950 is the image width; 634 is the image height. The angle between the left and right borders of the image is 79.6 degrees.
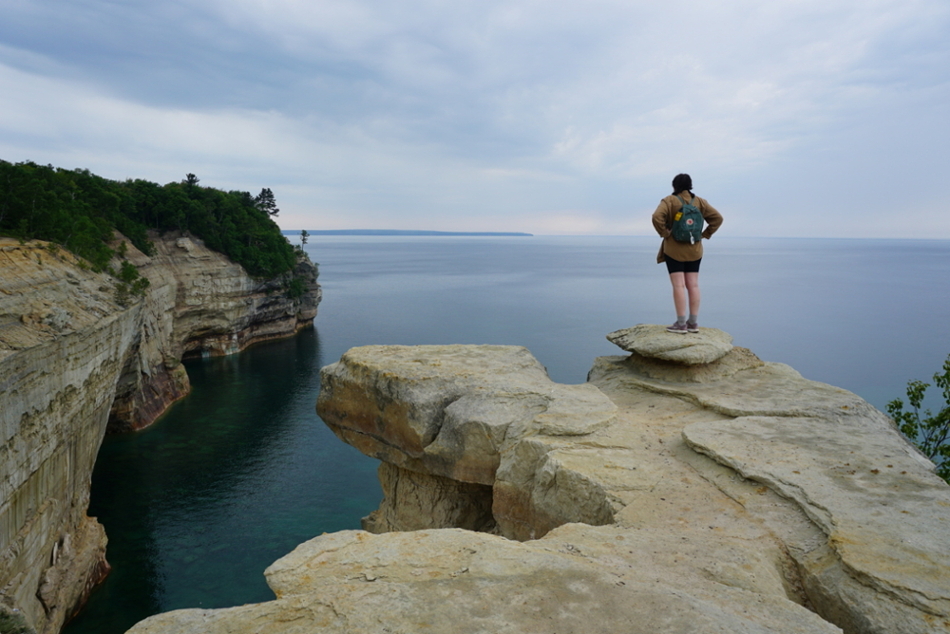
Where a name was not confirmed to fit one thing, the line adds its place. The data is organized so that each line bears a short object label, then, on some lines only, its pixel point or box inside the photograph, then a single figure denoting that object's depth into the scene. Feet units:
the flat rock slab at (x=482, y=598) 14.25
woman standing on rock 38.22
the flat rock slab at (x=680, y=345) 38.19
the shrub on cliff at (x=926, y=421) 48.87
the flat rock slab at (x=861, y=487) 17.12
